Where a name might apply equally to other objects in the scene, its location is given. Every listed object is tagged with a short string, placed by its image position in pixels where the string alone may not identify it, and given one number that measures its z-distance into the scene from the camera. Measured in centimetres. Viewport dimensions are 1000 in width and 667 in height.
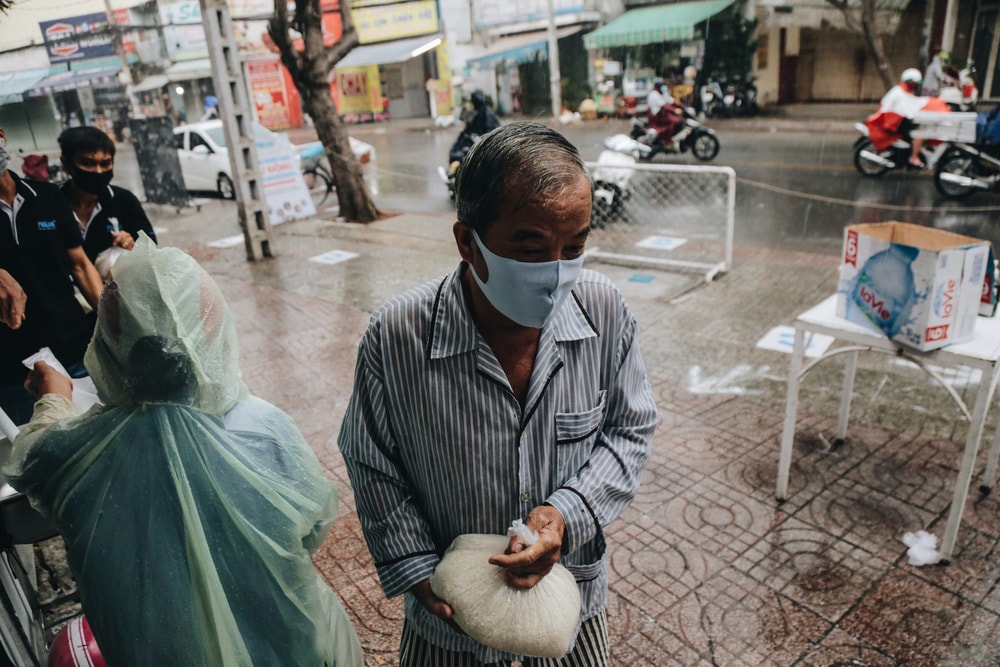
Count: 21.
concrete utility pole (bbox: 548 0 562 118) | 1856
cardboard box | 260
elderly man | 137
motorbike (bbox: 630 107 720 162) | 1220
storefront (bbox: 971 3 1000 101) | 1088
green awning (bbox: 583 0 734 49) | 1645
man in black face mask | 327
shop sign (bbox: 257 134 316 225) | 961
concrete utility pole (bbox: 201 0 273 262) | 748
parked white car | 1221
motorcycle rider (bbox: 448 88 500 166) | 922
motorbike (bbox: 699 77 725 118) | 1611
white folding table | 261
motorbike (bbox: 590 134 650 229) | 852
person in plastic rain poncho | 137
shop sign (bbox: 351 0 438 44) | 2486
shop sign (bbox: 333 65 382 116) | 2866
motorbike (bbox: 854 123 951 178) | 950
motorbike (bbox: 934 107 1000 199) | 862
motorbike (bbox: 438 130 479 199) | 952
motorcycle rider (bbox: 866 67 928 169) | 964
